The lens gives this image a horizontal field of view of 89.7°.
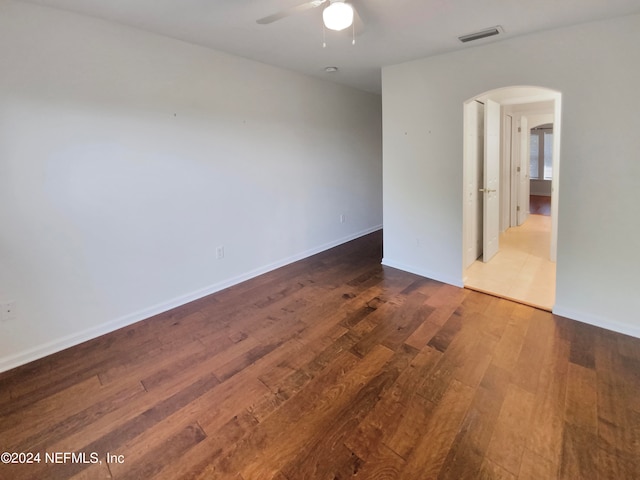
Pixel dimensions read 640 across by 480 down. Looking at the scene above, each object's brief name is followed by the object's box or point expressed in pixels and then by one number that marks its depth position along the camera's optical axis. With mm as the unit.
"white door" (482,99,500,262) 4027
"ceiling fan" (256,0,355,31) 1853
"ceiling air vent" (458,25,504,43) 2695
